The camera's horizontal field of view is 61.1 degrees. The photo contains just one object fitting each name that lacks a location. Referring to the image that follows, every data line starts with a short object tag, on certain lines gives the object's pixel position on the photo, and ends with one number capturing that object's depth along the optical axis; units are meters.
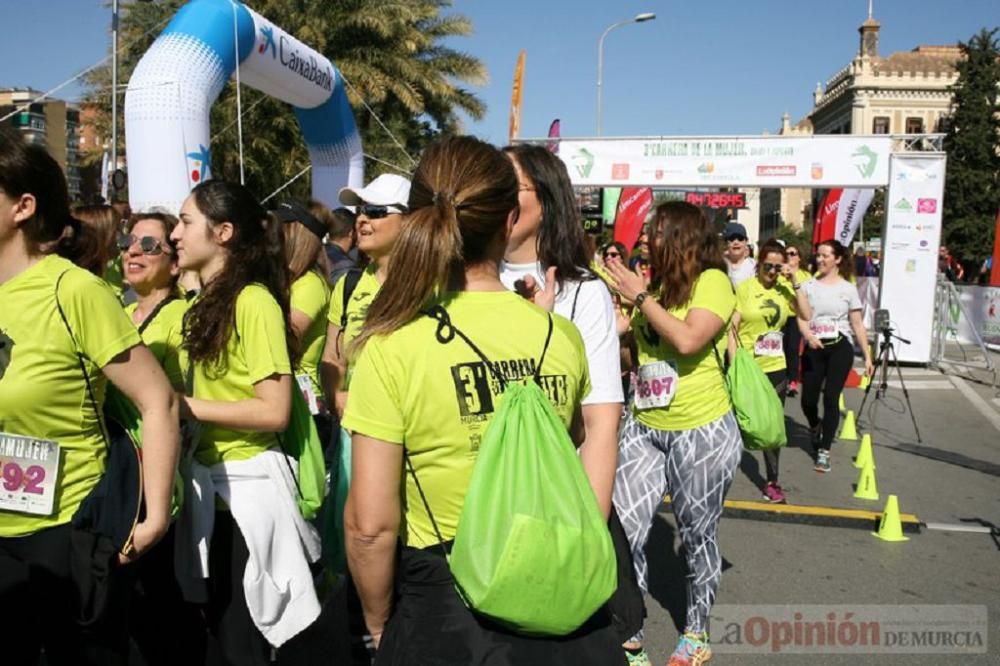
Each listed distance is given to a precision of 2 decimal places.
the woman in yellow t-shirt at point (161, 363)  2.60
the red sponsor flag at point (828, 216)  16.72
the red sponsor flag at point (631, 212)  17.45
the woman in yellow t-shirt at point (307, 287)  4.08
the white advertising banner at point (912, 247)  13.95
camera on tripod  8.55
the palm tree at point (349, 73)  20.44
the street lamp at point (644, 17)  28.36
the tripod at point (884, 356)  8.59
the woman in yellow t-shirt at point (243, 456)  2.64
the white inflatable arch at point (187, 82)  6.95
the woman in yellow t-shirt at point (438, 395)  1.72
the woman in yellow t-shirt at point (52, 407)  2.11
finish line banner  13.92
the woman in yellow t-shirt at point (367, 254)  3.88
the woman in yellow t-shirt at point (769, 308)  7.08
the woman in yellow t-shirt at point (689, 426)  3.59
